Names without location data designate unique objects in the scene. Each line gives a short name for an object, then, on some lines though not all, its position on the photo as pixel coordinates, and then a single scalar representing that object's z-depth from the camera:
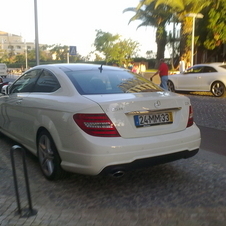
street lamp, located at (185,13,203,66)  21.08
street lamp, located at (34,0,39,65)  15.61
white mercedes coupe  3.53
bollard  3.18
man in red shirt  14.04
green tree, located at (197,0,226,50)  24.66
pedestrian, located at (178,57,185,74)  21.54
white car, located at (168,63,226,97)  13.62
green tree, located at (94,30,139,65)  43.75
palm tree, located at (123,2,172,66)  28.17
